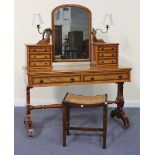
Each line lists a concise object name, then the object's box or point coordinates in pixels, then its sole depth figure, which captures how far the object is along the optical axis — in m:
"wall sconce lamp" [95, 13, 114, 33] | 3.03
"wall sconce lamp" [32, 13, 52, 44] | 2.89
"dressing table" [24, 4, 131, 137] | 2.64
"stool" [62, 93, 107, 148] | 2.40
